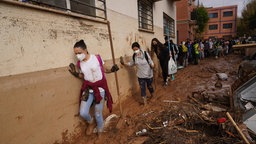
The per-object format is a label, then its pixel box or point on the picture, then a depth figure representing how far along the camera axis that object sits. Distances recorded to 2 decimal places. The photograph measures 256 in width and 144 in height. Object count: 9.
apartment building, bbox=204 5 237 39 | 39.16
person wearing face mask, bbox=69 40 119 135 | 2.57
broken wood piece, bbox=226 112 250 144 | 2.02
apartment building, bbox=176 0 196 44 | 16.33
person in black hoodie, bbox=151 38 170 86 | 5.40
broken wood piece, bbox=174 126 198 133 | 2.69
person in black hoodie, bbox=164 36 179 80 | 6.80
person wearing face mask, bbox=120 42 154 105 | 3.96
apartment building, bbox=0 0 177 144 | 1.80
